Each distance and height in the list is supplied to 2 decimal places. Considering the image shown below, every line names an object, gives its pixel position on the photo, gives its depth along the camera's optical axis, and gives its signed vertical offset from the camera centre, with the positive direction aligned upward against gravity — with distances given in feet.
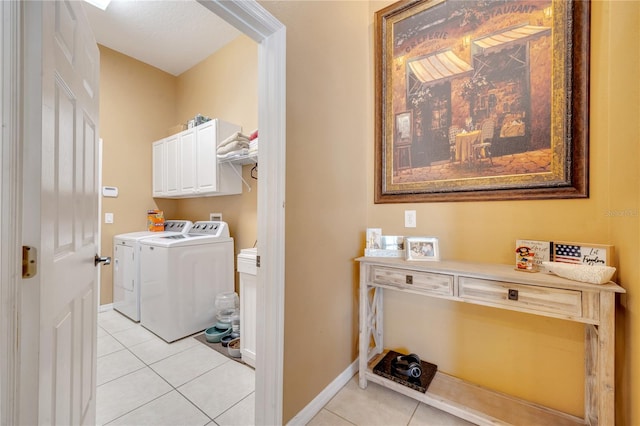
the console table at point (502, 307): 3.56 -1.50
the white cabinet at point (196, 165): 8.81 +1.74
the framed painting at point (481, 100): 4.47 +2.31
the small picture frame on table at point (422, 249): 5.35 -0.75
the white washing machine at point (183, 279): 7.75 -2.21
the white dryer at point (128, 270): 8.98 -2.17
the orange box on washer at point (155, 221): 11.03 -0.42
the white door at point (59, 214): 2.11 -0.04
